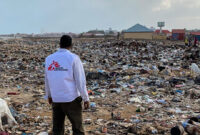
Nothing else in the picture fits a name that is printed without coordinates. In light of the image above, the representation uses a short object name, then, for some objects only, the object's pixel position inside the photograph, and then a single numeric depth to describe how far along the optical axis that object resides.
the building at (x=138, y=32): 30.97
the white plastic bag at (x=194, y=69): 7.92
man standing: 2.40
